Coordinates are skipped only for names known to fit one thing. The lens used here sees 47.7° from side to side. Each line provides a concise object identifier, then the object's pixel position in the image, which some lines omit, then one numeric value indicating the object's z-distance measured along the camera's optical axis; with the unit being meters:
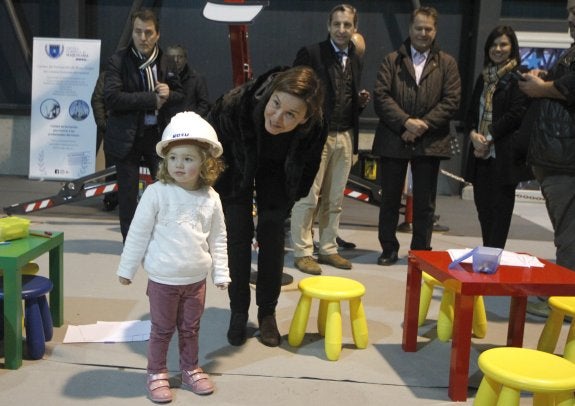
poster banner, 8.38
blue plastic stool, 2.83
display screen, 8.62
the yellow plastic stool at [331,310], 3.00
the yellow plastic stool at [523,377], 2.10
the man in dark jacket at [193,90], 4.67
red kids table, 2.56
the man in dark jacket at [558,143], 3.41
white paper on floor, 3.12
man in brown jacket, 4.52
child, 2.50
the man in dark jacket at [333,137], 4.57
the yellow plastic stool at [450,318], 3.29
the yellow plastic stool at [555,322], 2.82
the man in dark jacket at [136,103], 4.25
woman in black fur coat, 2.77
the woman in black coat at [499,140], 4.12
